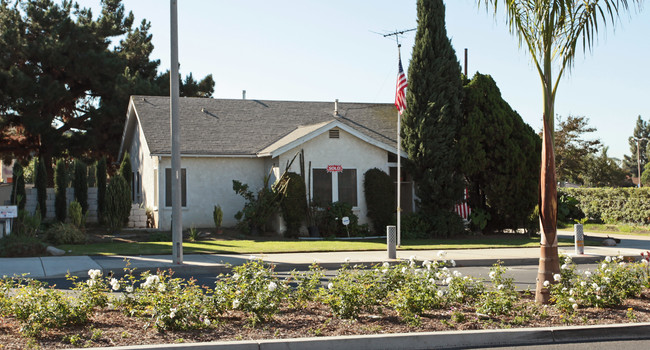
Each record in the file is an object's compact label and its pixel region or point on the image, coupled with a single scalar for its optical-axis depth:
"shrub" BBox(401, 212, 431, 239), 22.53
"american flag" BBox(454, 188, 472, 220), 24.08
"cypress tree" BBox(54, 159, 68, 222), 24.34
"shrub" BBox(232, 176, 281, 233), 21.80
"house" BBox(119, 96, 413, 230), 23.00
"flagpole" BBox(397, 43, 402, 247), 19.56
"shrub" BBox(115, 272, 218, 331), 7.18
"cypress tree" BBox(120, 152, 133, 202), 24.88
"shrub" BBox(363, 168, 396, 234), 22.91
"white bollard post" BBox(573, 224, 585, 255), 17.45
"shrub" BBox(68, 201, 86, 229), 21.17
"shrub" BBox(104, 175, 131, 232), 22.38
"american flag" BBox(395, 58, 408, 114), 19.72
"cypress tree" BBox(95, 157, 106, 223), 24.41
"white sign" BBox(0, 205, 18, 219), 18.39
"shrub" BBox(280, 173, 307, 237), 21.67
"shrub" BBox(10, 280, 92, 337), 7.00
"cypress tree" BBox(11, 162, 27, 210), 23.19
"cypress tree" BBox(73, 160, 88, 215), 24.73
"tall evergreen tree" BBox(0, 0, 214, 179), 33.72
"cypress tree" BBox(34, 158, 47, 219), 24.34
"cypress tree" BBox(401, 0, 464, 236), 22.77
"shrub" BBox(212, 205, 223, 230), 22.28
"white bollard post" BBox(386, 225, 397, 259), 16.16
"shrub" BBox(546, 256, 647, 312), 8.35
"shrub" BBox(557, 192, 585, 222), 25.56
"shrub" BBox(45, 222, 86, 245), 18.86
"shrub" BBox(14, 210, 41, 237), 19.11
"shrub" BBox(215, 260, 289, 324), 7.61
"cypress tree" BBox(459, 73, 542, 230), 23.00
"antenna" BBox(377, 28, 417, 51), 21.84
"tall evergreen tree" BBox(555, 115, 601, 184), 44.34
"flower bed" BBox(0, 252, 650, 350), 7.13
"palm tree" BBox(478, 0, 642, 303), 8.76
